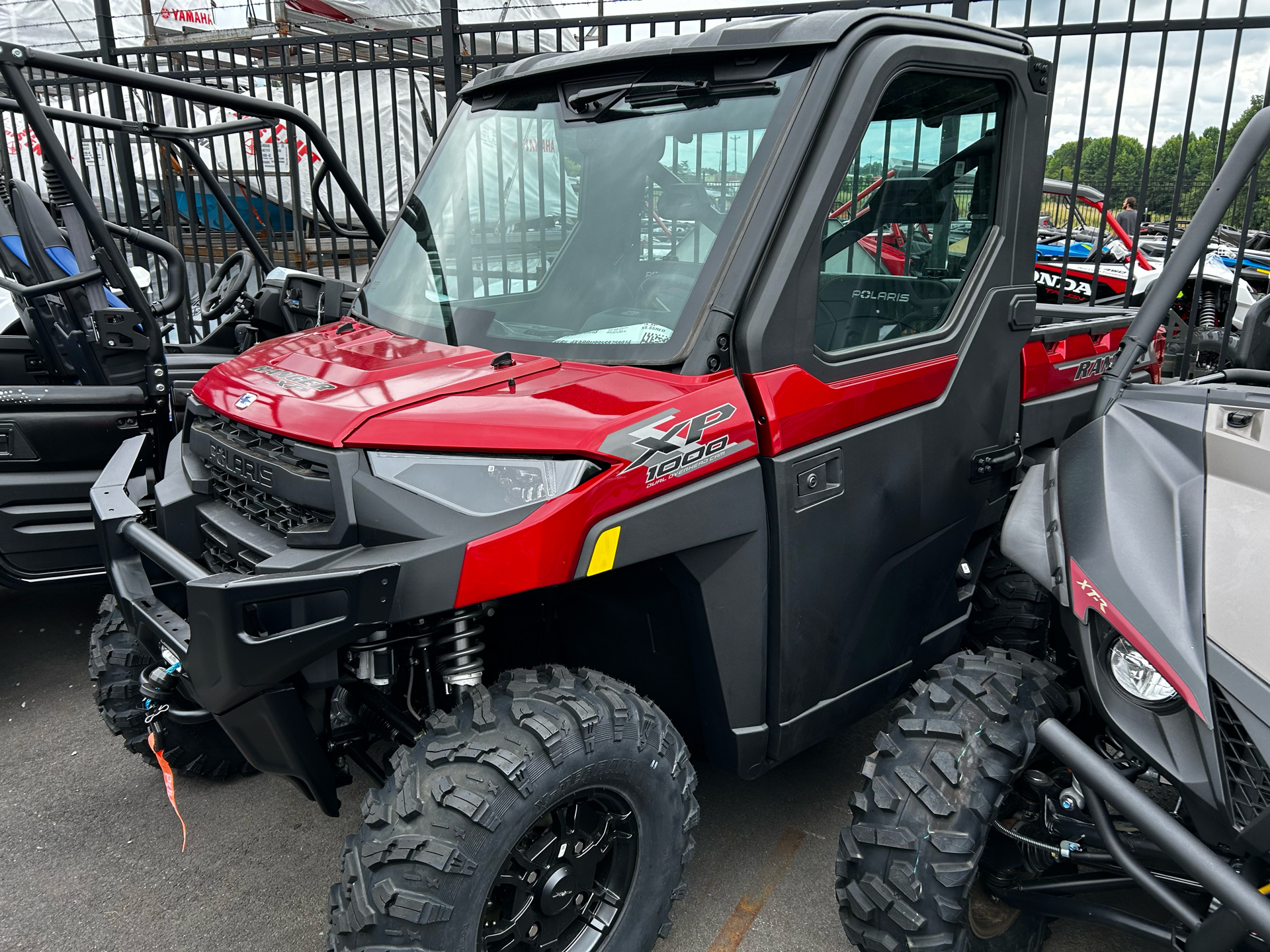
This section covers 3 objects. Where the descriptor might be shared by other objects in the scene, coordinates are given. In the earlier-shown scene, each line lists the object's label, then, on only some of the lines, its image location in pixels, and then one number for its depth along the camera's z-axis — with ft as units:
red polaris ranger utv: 6.47
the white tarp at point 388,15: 32.81
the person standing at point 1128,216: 32.76
